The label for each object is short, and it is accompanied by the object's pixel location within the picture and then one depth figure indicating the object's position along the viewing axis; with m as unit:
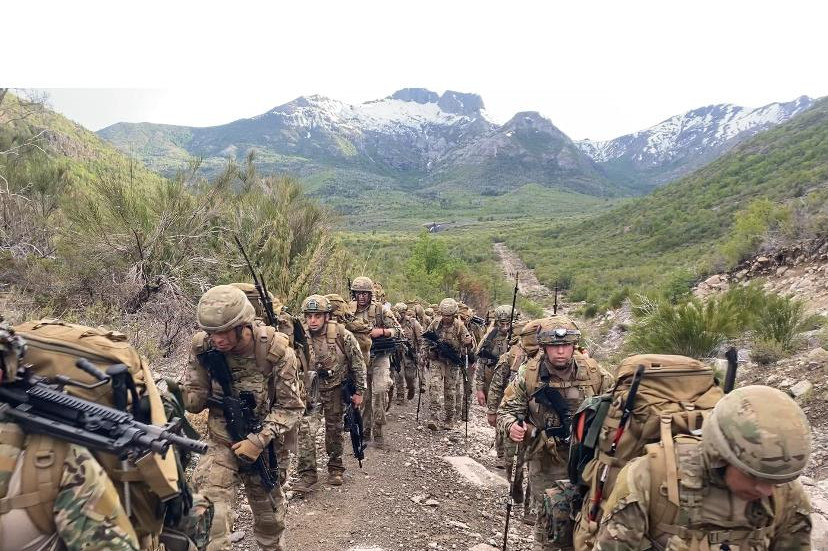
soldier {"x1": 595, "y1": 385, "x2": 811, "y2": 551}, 1.80
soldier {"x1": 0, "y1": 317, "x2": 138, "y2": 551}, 1.61
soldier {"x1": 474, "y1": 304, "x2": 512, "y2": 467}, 8.64
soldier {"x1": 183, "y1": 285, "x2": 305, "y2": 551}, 3.36
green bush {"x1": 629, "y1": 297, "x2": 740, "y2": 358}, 8.30
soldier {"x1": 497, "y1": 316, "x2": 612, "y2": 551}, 3.82
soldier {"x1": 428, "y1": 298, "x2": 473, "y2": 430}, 8.65
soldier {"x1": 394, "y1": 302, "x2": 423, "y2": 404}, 10.16
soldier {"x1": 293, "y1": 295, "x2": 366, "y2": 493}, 5.59
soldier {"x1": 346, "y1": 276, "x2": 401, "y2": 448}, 7.43
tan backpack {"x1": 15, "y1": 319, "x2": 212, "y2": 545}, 1.87
